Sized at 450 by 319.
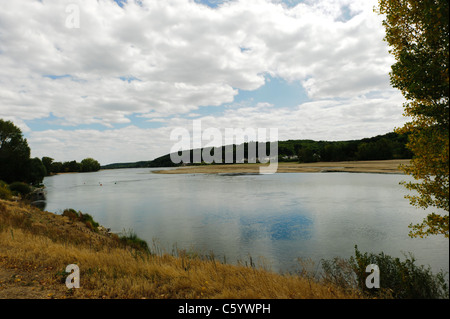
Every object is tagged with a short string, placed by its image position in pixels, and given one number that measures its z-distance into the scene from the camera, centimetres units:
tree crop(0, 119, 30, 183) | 4919
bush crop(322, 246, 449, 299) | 664
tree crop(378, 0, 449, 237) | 602
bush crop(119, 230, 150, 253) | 1504
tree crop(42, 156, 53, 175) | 13838
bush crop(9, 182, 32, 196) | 4149
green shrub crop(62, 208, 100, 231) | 1945
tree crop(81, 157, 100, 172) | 18582
